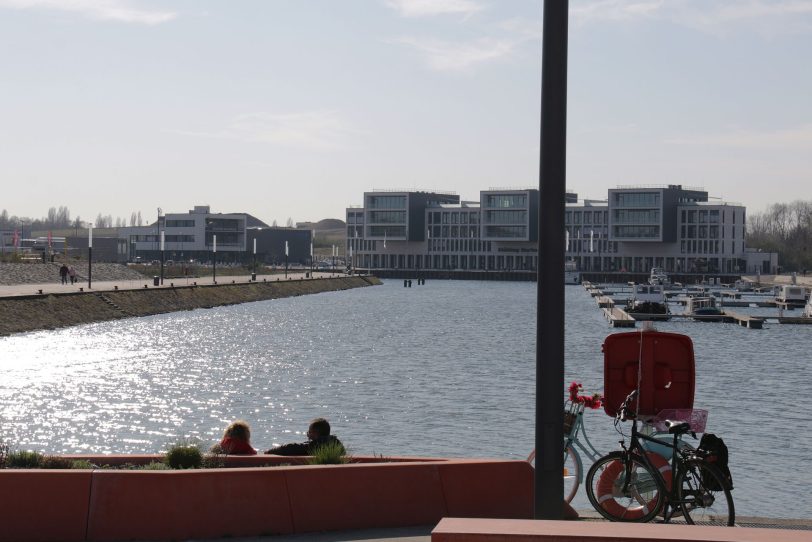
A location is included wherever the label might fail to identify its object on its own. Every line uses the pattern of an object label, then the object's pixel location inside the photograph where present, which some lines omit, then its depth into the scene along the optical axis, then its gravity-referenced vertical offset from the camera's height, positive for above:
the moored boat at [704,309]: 109.24 -6.15
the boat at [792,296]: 133.44 -5.68
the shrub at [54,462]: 12.17 -2.40
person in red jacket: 14.08 -2.47
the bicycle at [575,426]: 13.02 -2.08
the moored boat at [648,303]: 110.81 -5.71
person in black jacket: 14.00 -2.43
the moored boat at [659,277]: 185.85 -5.30
